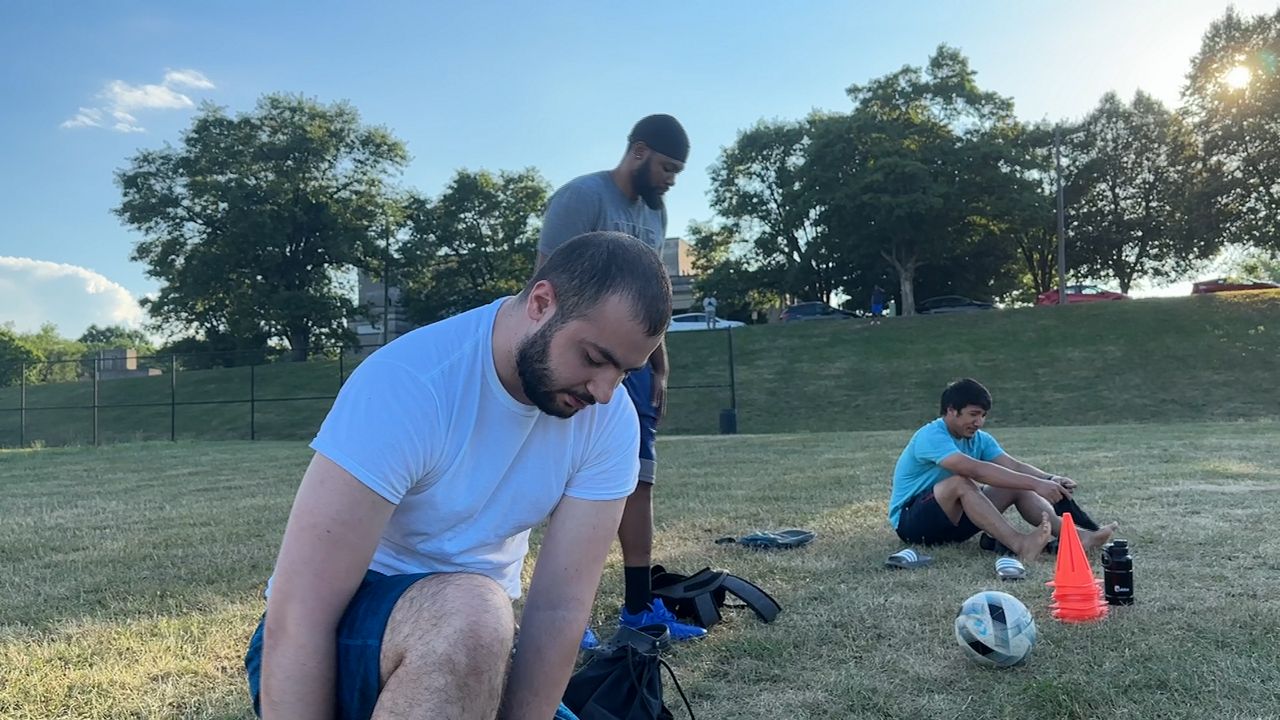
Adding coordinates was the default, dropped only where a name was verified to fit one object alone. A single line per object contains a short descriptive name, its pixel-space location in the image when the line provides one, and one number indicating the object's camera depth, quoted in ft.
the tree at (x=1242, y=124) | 106.11
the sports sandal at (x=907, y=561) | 13.85
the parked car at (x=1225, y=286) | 114.67
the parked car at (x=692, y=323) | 113.60
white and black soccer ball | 9.11
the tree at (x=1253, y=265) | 126.52
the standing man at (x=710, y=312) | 109.29
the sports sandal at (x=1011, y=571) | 12.97
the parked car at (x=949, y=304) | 123.03
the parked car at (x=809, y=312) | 122.57
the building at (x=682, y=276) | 162.61
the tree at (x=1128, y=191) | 123.85
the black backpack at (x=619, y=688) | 6.99
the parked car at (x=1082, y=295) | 115.14
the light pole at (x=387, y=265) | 127.03
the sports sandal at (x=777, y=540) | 15.72
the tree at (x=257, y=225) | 115.75
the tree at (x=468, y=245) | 131.54
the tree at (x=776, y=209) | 129.18
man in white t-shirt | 4.76
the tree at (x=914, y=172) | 114.11
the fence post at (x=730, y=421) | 61.93
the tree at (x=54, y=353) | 114.93
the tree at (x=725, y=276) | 131.34
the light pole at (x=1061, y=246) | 105.70
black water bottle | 11.20
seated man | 14.30
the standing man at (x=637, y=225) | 11.03
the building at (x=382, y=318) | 125.08
